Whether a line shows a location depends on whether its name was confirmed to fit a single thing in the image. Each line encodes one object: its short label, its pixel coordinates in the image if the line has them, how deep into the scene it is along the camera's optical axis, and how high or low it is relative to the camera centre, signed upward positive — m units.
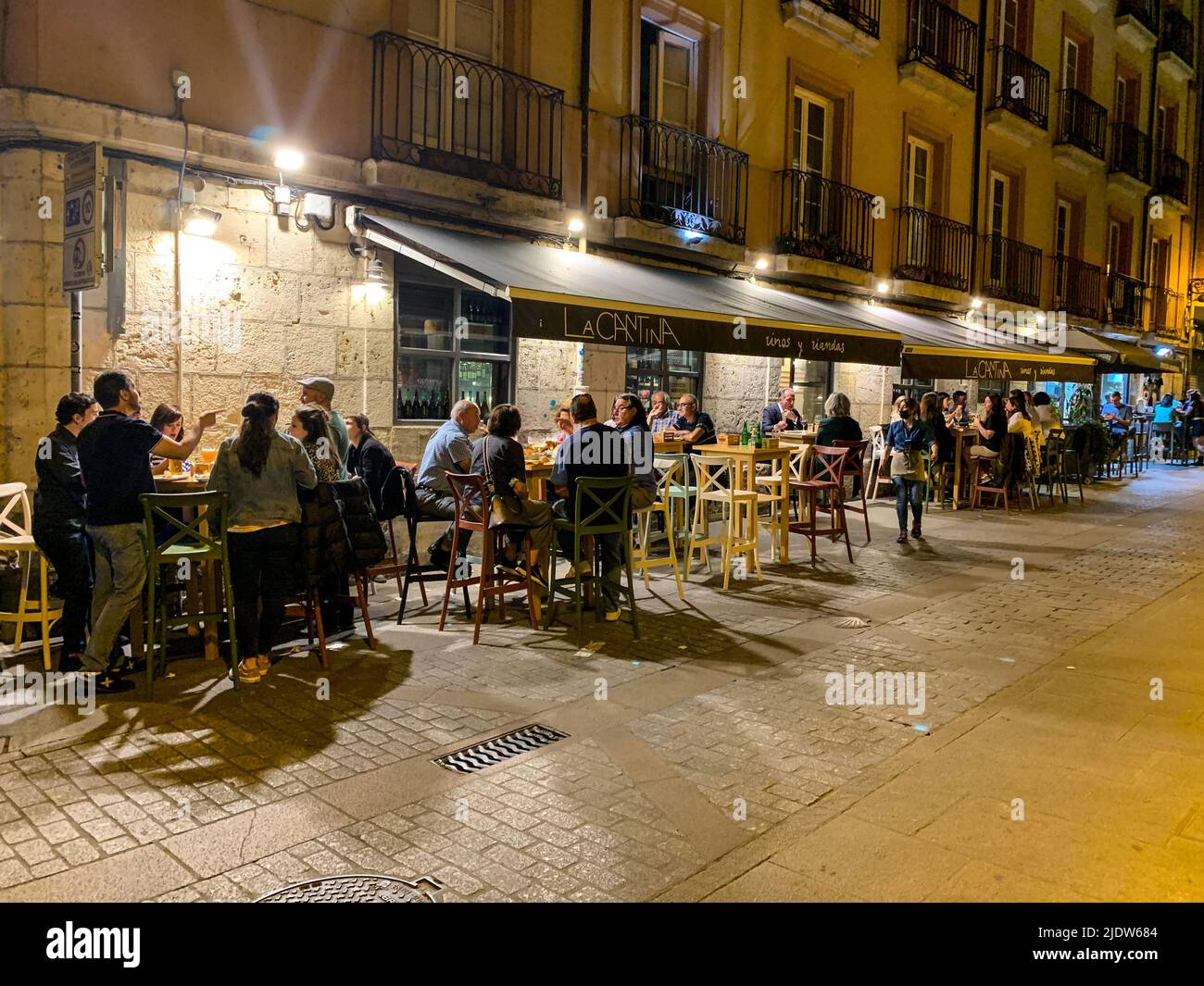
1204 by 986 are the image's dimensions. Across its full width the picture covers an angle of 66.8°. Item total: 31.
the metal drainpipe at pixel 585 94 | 10.22 +3.77
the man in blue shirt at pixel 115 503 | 4.89 -0.43
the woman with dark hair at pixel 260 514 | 5.10 -0.51
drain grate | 4.13 -1.51
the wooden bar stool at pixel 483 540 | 6.22 -0.78
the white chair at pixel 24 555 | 5.28 -0.80
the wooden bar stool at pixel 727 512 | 7.89 -0.72
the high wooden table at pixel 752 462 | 8.12 -0.27
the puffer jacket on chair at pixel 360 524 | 5.65 -0.61
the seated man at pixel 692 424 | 10.10 +0.09
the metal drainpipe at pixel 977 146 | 16.92 +5.52
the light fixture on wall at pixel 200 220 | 7.10 +1.58
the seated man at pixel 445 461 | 7.16 -0.26
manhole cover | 2.99 -1.54
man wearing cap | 6.65 +0.19
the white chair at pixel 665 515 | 7.30 -0.76
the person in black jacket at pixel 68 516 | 5.12 -0.53
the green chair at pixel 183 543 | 4.78 -0.65
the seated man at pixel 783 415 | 12.31 +0.25
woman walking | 10.41 -0.25
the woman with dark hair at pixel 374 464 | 6.95 -0.29
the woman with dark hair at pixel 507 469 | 6.21 -0.28
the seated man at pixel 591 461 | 6.38 -0.22
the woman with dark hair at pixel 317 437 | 5.66 -0.07
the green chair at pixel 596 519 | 6.15 -0.62
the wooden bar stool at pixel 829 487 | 9.00 -0.53
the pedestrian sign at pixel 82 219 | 6.01 +1.37
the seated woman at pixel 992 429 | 12.77 +0.11
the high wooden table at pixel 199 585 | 5.59 -1.01
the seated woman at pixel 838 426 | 9.66 +0.09
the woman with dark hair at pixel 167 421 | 5.89 +0.01
